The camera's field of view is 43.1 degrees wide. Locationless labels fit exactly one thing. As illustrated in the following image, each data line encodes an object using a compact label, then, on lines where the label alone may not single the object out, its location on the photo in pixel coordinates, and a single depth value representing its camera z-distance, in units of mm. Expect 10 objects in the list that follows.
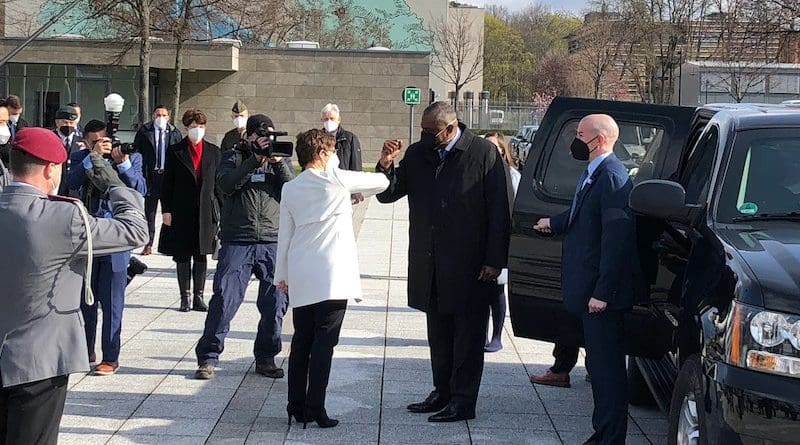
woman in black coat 9727
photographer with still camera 7477
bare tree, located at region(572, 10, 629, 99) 48094
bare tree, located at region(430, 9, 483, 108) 66125
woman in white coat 6164
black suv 3945
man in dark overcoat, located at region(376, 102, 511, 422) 6496
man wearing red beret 4008
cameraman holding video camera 7441
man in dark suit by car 5473
